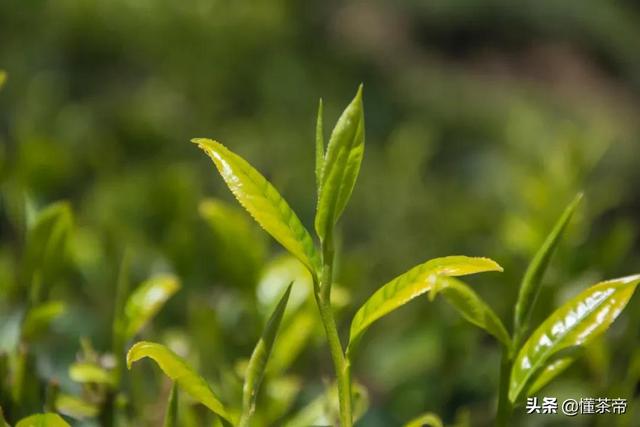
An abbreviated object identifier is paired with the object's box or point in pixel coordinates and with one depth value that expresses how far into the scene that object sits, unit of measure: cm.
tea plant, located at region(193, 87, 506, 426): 37
